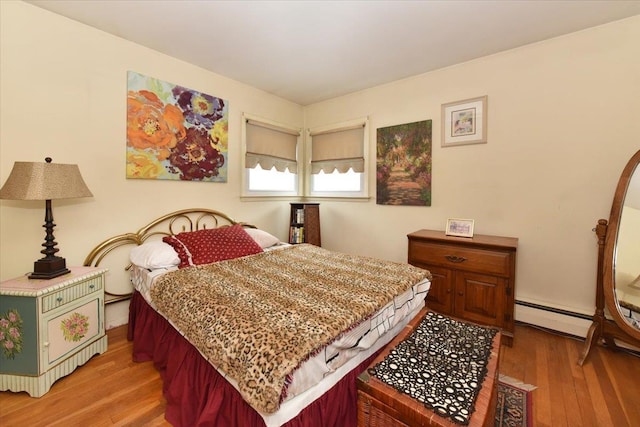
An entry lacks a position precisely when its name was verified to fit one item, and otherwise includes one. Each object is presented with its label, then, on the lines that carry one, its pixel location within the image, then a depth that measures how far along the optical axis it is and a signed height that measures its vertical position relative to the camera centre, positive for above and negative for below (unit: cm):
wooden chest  97 -75
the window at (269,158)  338 +66
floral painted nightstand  162 -79
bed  107 -55
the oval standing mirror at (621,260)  192 -35
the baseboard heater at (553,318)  226 -94
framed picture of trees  299 +52
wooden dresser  220 -56
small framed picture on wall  265 +89
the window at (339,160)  350 +67
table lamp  167 +11
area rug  148 -114
